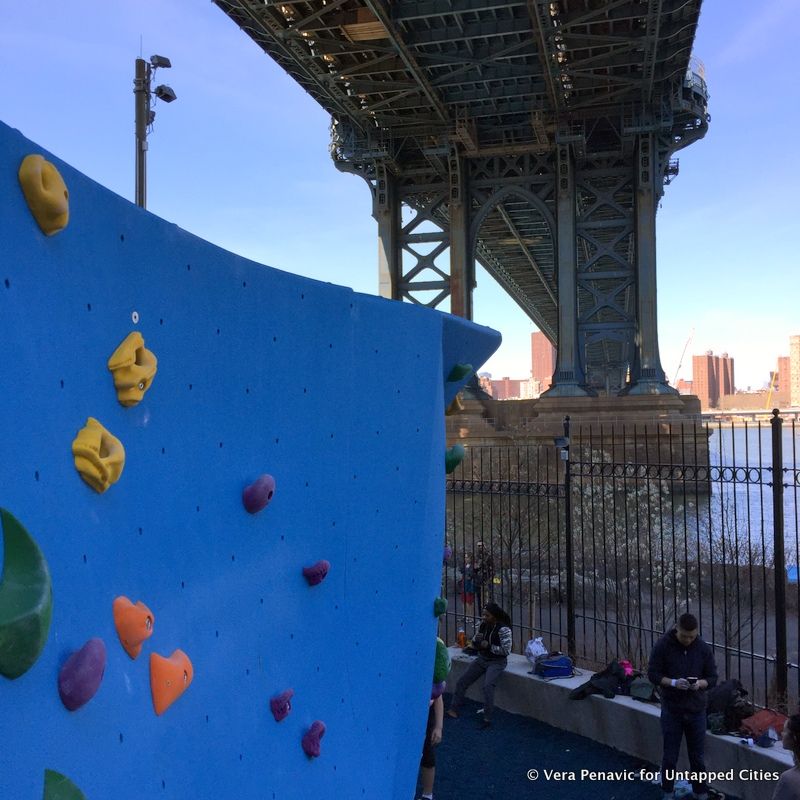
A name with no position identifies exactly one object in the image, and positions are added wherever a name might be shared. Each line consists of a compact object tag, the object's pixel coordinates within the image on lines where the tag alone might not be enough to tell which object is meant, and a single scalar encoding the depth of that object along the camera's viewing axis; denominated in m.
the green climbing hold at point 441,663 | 5.36
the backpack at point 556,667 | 8.28
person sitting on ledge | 8.24
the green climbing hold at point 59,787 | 2.10
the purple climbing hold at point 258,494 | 3.20
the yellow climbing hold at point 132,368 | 2.49
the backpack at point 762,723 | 6.45
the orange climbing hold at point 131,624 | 2.44
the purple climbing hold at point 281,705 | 3.38
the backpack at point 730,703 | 6.70
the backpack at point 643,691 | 7.47
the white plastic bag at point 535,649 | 8.68
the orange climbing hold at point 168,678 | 2.61
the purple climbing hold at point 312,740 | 3.59
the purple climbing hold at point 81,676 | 2.17
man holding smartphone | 6.10
